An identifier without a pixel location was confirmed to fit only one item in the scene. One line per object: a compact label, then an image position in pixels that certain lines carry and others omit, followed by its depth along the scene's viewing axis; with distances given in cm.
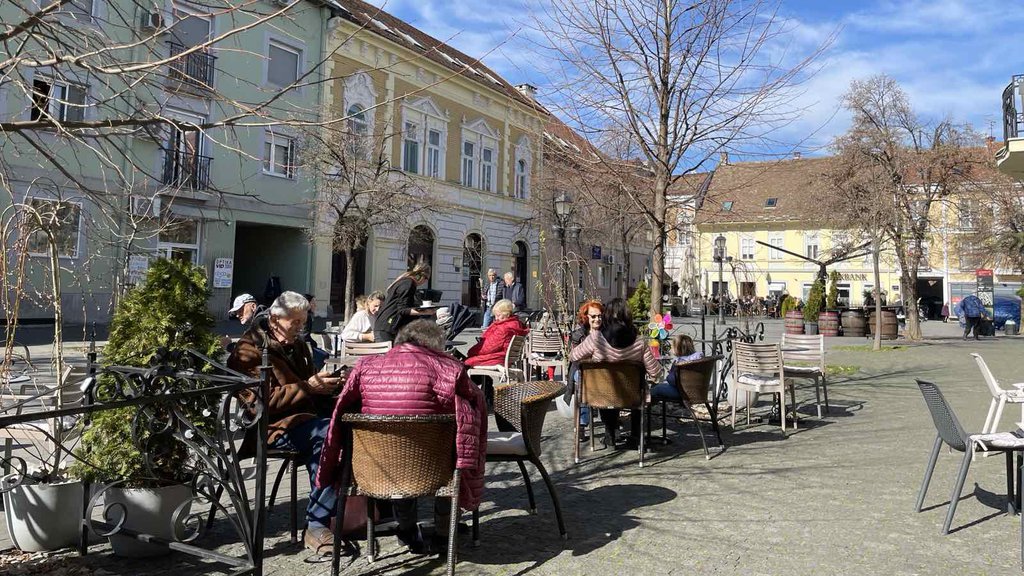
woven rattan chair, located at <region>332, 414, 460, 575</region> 321
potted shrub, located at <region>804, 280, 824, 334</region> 2392
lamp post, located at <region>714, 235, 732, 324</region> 2549
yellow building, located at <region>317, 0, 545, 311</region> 2309
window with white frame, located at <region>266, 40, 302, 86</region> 2091
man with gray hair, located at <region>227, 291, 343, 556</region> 376
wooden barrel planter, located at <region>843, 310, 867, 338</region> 2345
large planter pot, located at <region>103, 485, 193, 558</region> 353
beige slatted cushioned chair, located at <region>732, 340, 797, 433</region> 702
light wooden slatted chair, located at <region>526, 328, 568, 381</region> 941
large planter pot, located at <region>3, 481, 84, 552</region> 359
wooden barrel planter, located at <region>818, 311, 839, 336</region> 2331
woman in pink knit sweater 599
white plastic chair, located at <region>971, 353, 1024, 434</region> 561
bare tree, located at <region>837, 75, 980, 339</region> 1877
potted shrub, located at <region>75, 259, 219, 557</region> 353
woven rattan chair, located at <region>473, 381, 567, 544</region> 400
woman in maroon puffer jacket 332
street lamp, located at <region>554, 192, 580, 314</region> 1373
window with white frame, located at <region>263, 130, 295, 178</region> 2027
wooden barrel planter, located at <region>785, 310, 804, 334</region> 2180
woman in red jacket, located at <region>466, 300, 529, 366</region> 819
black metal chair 403
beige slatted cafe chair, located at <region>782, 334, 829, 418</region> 754
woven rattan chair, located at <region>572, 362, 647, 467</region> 568
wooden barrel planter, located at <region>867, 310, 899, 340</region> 2136
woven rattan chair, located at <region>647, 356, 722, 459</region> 592
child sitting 643
